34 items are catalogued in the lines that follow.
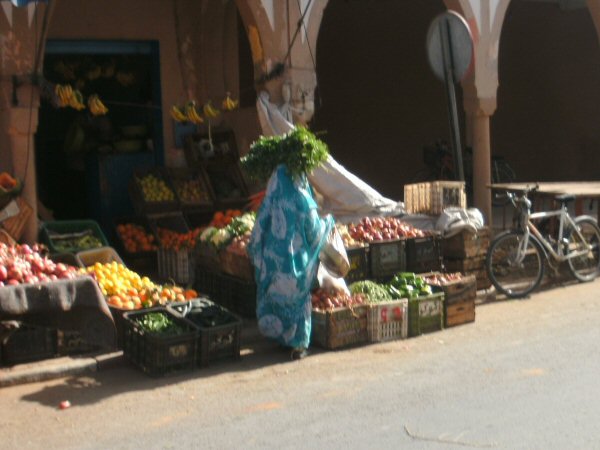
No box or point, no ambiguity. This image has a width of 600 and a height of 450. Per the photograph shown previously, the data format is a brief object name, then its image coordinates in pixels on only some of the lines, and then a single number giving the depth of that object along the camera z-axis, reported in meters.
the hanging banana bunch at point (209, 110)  11.19
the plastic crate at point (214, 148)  11.95
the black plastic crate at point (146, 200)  11.19
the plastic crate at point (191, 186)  11.41
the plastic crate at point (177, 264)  10.40
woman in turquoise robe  7.42
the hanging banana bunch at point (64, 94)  9.58
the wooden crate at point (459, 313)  8.66
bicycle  9.82
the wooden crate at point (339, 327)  7.78
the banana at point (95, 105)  10.49
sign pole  9.51
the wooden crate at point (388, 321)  8.03
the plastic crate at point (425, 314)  8.33
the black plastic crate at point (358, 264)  8.92
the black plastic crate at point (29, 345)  7.23
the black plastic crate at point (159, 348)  7.02
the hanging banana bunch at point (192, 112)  11.05
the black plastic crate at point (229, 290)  8.68
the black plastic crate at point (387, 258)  9.09
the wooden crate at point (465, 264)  9.73
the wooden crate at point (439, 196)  10.06
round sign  9.42
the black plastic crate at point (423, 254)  9.37
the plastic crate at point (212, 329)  7.31
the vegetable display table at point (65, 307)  6.25
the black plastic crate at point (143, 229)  10.89
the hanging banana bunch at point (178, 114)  11.14
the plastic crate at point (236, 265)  8.56
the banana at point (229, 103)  10.86
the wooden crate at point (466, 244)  9.69
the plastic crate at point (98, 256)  9.16
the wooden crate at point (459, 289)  8.66
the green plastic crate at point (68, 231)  9.72
